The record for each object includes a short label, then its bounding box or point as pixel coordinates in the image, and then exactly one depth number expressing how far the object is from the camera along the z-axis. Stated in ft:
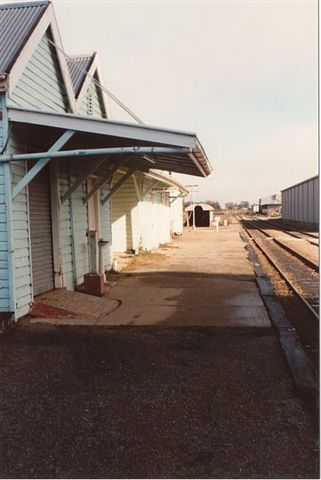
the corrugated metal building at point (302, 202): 138.82
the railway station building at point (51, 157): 22.15
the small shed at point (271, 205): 367.50
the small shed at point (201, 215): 161.38
